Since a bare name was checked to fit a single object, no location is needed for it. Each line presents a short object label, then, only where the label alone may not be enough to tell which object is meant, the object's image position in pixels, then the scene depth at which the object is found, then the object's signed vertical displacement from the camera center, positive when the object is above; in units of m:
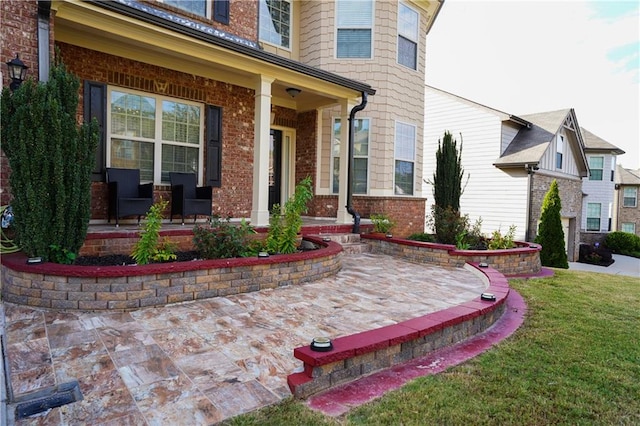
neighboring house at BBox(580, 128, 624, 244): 20.33 +1.15
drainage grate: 1.95 -1.12
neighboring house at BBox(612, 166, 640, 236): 24.34 +0.25
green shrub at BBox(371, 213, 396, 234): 7.98 -0.48
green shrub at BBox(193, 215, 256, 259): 4.53 -0.54
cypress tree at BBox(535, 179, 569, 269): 11.54 -0.89
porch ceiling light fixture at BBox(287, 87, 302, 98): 7.48 +2.16
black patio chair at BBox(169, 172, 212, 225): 6.42 +0.00
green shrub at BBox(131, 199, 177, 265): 4.15 -0.54
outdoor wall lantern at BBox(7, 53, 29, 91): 3.96 +1.26
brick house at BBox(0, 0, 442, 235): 5.21 +1.99
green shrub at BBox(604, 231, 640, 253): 21.19 -1.91
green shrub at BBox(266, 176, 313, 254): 5.06 -0.38
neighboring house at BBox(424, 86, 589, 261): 13.09 +1.82
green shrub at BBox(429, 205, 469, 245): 7.63 -0.46
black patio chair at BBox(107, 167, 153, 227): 5.64 +0.01
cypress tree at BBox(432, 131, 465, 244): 8.70 +0.59
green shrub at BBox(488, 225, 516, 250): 7.71 -0.79
